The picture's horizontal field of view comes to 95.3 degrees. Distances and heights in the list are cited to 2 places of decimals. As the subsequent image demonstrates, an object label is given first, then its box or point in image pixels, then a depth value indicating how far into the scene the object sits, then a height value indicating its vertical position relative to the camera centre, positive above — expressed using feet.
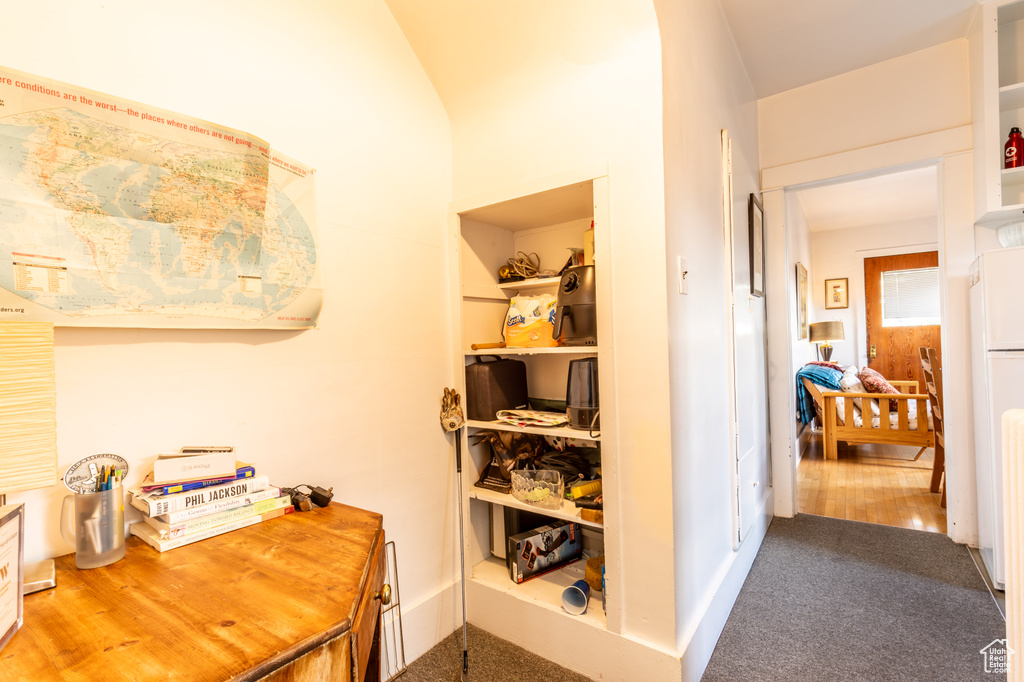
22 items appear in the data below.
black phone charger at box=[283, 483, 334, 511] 4.05 -1.34
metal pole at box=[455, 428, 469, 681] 5.48 -1.76
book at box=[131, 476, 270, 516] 3.27 -1.10
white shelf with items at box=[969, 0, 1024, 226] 7.27 +3.65
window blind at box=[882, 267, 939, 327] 20.01 +1.43
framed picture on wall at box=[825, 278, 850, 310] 21.59 +1.77
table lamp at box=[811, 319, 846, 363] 19.80 +0.03
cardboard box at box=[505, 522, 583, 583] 6.24 -2.95
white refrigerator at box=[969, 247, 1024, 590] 6.57 -0.30
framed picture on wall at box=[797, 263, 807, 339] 17.88 +1.25
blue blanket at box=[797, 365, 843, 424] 15.06 -1.58
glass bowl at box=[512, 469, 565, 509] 5.77 -1.88
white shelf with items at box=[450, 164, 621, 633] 5.27 +0.50
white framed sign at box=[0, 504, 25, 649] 2.20 -1.06
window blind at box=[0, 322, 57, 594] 2.18 -0.26
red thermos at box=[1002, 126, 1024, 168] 7.27 +2.78
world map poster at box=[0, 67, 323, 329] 3.15 +1.05
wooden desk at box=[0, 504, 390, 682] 2.06 -1.39
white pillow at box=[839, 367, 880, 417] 14.51 -1.77
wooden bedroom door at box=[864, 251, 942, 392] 20.24 +0.05
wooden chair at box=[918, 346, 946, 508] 9.87 -1.50
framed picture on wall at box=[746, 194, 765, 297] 9.04 +1.82
